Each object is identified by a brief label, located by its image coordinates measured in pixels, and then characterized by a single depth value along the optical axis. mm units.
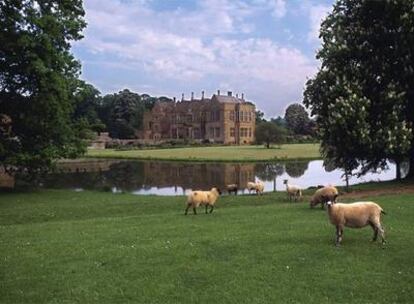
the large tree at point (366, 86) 29781
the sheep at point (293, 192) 26928
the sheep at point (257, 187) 32156
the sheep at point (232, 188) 33406
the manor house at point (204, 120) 140625
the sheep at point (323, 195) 20730
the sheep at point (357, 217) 14023
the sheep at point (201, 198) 21000
